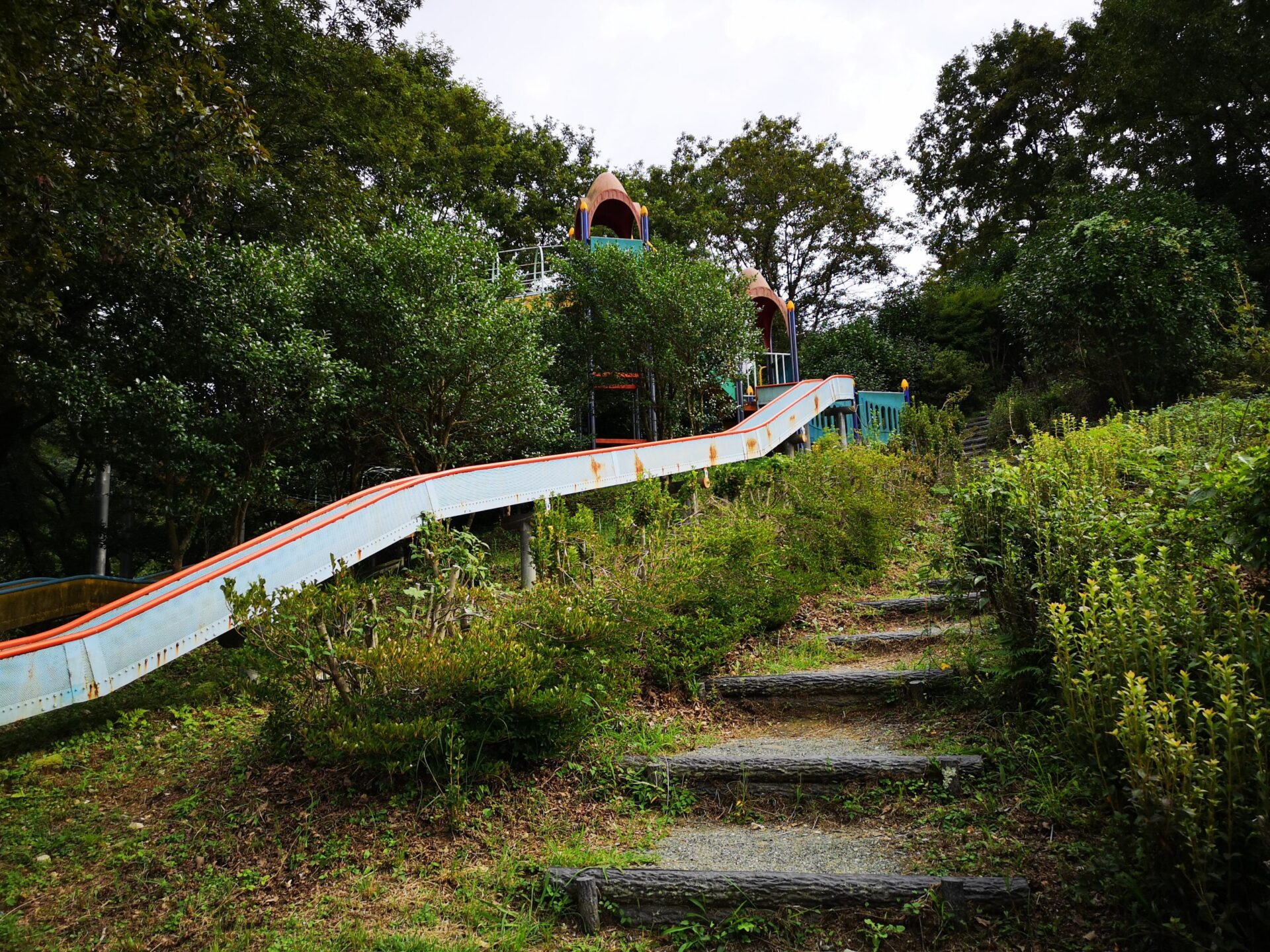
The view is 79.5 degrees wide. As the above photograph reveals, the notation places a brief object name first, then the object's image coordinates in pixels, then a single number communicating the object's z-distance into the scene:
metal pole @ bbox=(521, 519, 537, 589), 7.29
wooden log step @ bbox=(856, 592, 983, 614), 5.61
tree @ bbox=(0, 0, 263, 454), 5.79
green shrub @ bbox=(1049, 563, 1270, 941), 2.29
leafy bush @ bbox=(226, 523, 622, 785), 3.87
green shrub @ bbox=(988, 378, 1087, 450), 14.29
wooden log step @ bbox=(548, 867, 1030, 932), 2.86
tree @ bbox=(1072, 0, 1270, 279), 15.20
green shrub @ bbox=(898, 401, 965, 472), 12.57
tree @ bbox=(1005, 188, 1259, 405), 12.20
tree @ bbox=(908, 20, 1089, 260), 23.92
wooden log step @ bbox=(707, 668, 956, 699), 4.67
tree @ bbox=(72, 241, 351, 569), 7.59
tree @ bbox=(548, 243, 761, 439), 12.36
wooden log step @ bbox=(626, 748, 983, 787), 3.74
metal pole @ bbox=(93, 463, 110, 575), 11.31
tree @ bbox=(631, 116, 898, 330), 25.95
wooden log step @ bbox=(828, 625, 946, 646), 5.53
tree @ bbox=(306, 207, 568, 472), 9.23
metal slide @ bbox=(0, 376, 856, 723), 4.33
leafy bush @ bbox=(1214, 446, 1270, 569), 2.70
